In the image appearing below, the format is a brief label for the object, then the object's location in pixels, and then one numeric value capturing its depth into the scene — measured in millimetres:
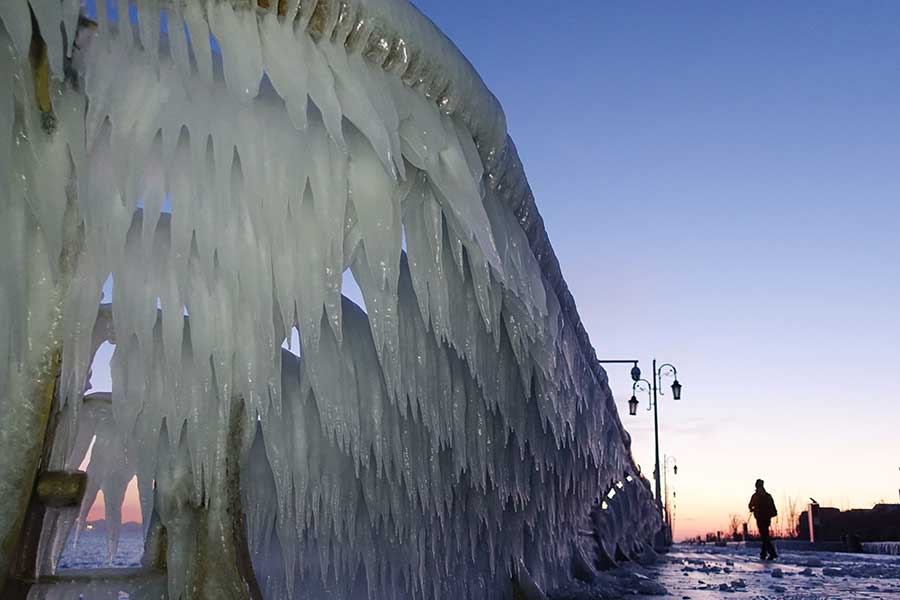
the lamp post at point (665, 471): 29531
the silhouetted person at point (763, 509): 15188
